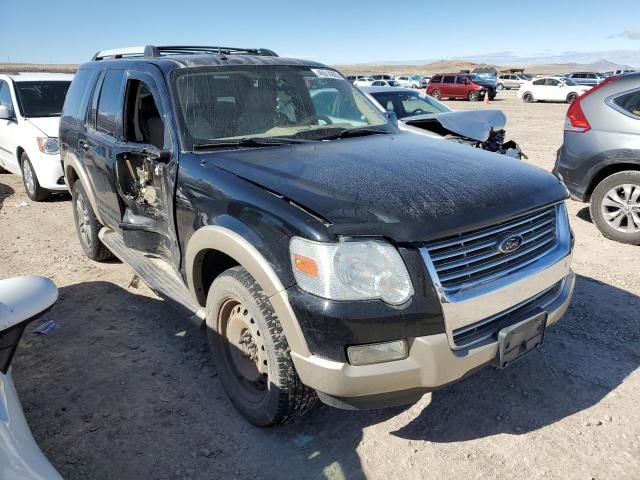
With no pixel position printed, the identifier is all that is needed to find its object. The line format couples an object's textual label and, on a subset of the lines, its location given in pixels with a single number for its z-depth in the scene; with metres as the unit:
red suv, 31.82
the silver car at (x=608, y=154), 5.41
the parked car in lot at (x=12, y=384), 1.61
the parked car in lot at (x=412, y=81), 45.00
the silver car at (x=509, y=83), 44.50
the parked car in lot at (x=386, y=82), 35.65
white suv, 7.20
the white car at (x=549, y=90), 28.55
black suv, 2.17
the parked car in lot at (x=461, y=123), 7.17
